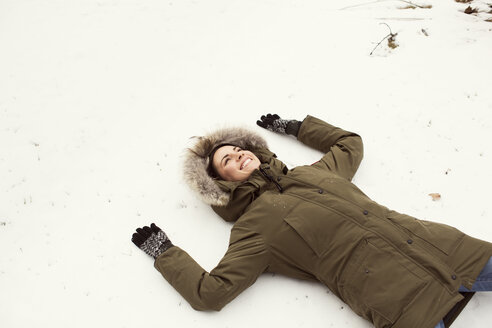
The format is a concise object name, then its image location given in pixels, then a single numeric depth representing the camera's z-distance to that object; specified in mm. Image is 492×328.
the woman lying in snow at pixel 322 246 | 3543
